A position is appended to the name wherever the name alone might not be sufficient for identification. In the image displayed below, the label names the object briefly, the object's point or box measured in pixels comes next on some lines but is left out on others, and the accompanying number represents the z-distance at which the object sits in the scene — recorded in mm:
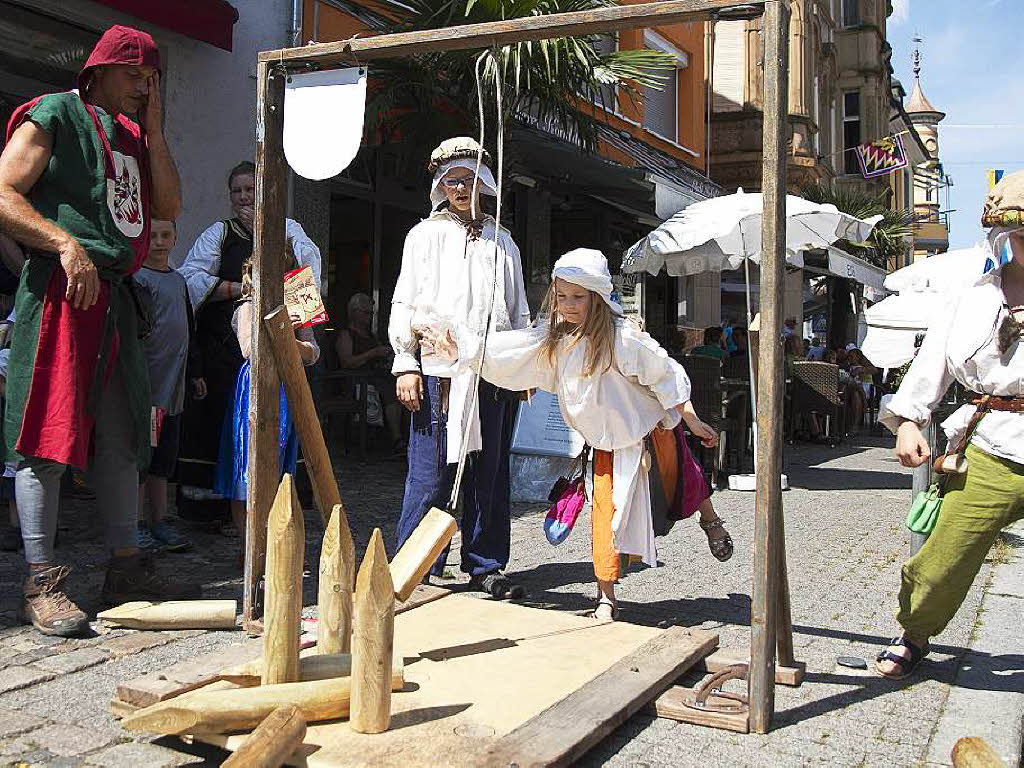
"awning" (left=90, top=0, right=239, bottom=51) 7367
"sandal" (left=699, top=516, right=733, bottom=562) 4473
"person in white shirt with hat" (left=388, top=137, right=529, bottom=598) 4391
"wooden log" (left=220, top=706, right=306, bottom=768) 2324
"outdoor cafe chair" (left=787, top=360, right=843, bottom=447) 12461
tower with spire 60531
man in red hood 3605
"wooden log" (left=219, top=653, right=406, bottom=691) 2916
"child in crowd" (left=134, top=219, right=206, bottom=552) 5039
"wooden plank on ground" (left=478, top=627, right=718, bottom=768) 2582
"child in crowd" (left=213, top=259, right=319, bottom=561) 4715
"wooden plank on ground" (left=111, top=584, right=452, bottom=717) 2889
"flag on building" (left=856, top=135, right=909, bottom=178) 23266
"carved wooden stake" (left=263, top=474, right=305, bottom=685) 2838
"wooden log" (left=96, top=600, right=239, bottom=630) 3736
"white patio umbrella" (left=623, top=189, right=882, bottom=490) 9492
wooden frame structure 3002
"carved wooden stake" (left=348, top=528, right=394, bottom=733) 2633
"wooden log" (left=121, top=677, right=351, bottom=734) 2459
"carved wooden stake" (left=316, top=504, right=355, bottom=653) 2902
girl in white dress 4141
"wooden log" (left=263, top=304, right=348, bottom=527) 3895
